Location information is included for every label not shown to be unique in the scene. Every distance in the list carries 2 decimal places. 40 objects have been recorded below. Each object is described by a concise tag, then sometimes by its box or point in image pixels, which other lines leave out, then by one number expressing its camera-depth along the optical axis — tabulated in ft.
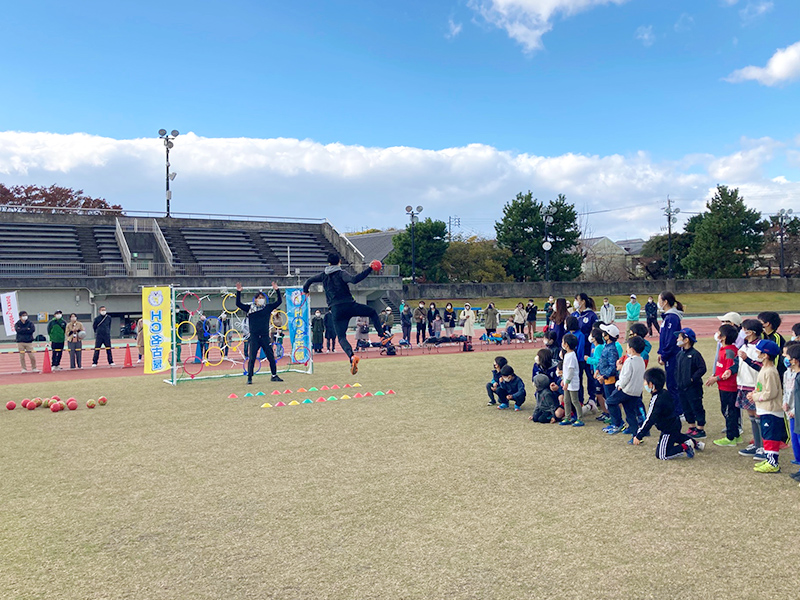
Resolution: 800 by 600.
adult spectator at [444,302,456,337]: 91.22
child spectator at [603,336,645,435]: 28.04
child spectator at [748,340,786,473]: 22.62
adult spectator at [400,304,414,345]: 83.06
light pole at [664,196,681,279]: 180.79
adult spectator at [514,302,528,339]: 92.26
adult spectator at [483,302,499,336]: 87.86
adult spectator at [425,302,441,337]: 85.11
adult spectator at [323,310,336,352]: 79.46
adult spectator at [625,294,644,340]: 65.67
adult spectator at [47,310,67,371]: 66.69
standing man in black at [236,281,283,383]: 46.24
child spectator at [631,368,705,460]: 24.91
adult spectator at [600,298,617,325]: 66.18
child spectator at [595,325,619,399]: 30.53
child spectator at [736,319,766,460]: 24.80
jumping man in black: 34.35
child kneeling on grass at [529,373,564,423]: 32.89
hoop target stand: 55.93
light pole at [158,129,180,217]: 133.90
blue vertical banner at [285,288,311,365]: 57.26
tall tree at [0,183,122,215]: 169.48
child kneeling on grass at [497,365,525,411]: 37.09
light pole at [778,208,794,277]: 171.32
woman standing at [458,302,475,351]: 82.89
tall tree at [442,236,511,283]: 156.69
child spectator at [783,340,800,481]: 21.51
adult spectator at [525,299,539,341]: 87.92
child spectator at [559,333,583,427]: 32.01
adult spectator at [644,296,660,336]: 82.33
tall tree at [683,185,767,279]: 173.99
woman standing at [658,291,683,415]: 29.40
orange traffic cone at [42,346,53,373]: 63.62
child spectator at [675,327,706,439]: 27.71
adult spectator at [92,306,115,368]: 70.08
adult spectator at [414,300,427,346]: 86.30
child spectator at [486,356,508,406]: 37.47
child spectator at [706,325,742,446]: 26.61
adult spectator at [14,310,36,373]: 62.23
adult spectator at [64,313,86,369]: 65.92
